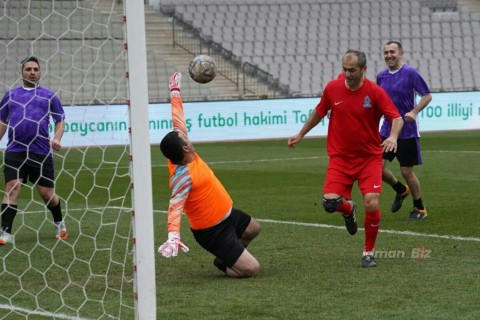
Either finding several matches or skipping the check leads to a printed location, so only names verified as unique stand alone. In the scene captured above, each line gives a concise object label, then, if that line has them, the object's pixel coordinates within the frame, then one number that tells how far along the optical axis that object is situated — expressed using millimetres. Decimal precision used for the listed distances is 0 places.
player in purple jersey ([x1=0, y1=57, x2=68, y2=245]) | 20078
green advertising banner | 46875
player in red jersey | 17594
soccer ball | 17453
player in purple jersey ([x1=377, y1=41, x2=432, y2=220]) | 23328
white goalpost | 12391
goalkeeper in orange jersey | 15812
